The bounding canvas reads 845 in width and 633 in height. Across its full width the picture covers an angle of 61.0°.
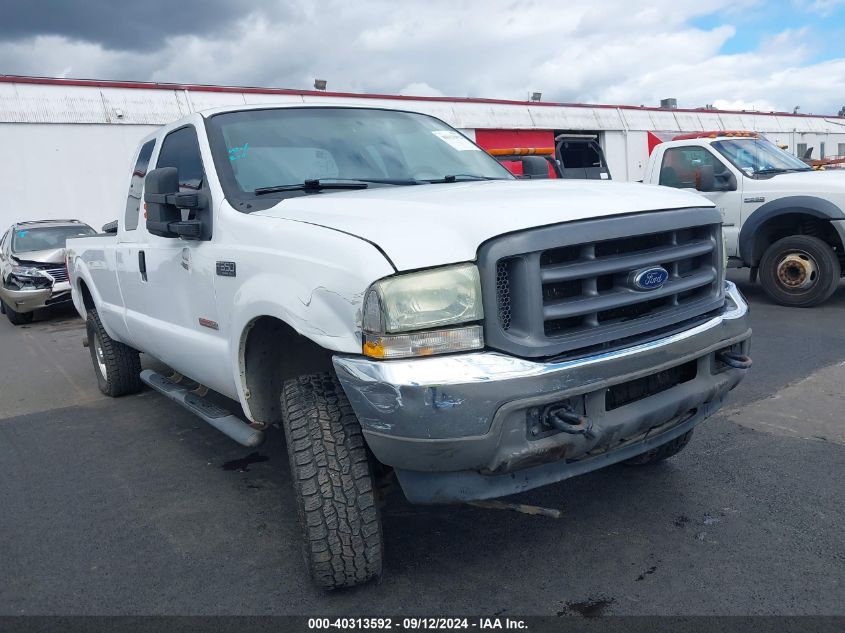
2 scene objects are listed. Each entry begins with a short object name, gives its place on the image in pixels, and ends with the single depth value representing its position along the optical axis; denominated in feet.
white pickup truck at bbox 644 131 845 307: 24.14
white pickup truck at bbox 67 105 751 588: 7.48
